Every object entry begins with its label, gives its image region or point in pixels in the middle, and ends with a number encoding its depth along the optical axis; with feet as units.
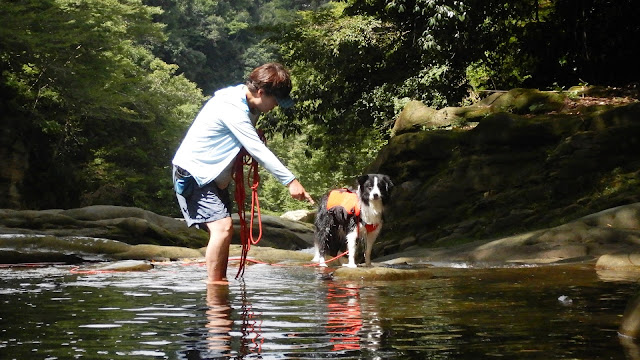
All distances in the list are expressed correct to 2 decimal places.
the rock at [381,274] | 26.53
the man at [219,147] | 22.38
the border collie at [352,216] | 35.73
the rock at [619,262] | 27.48
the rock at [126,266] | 33.32
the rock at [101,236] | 43.42
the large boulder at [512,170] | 45.68
